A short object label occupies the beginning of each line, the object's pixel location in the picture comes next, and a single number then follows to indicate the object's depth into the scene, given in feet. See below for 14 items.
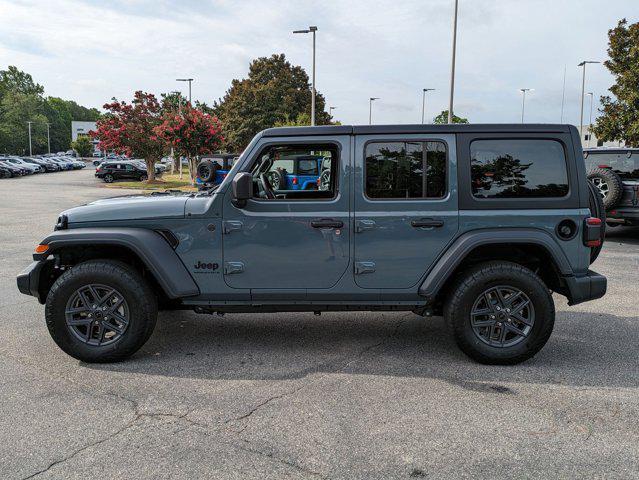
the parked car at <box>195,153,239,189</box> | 66.69
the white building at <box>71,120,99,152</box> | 541.75
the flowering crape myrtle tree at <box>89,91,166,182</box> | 116.98
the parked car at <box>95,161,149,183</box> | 131.23
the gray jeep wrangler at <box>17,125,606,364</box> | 14.61
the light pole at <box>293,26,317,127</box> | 89.15
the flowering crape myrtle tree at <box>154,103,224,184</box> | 99.71
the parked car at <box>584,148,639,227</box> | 34.04
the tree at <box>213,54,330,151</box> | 166.30
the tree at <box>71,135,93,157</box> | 407.03
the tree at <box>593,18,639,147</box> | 75.25
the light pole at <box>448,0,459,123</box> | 73.46
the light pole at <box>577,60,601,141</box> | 134.51
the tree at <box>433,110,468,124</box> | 239.91
